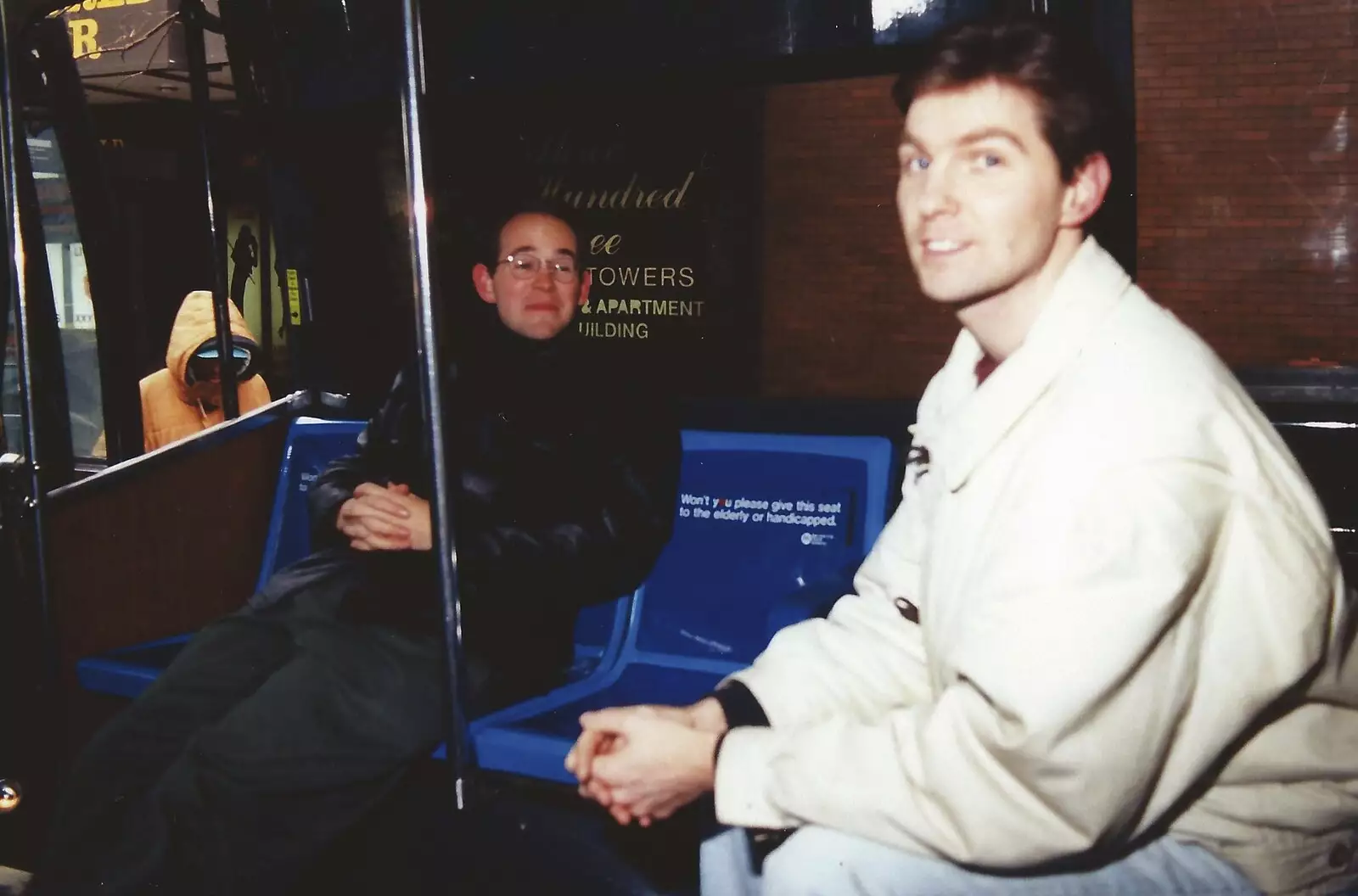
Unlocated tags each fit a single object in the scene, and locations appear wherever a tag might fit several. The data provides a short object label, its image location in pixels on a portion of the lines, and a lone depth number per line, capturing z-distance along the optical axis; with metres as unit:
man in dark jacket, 2.13
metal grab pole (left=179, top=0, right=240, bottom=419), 2.97
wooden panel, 2.85
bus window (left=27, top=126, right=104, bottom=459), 3.56
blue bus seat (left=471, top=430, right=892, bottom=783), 2.64
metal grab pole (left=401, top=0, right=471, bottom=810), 1.88
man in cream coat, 1.15
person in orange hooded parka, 5.03
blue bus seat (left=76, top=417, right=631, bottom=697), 2.84
